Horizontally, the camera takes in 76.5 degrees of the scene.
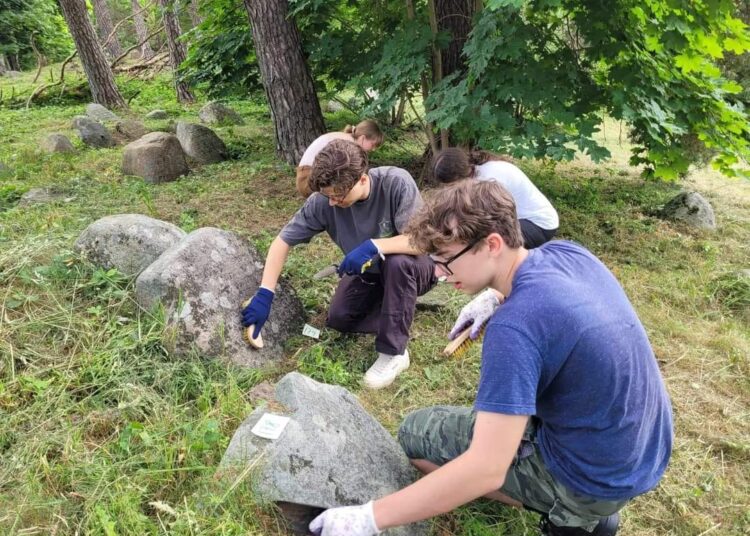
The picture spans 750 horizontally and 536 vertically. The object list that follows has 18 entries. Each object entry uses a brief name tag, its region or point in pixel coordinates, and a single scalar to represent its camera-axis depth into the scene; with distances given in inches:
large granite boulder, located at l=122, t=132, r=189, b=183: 211.8
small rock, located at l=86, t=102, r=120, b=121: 319.9
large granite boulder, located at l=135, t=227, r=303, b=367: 102.7
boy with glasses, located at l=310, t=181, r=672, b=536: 48.4
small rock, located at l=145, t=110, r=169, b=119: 351.2
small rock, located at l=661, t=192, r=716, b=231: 195.9
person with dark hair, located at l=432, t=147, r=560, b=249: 128.2
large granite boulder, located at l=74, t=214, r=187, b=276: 115.6
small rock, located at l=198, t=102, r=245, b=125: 327.0
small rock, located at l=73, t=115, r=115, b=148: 268.2
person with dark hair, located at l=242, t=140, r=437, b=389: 102.3
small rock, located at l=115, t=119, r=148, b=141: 292.2
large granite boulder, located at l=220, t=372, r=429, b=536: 69.2
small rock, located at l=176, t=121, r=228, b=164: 239.8
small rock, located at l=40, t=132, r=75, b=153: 248.4
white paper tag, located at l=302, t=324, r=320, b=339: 118.6
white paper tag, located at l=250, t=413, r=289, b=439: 72.6
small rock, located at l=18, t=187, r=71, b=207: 180.2
